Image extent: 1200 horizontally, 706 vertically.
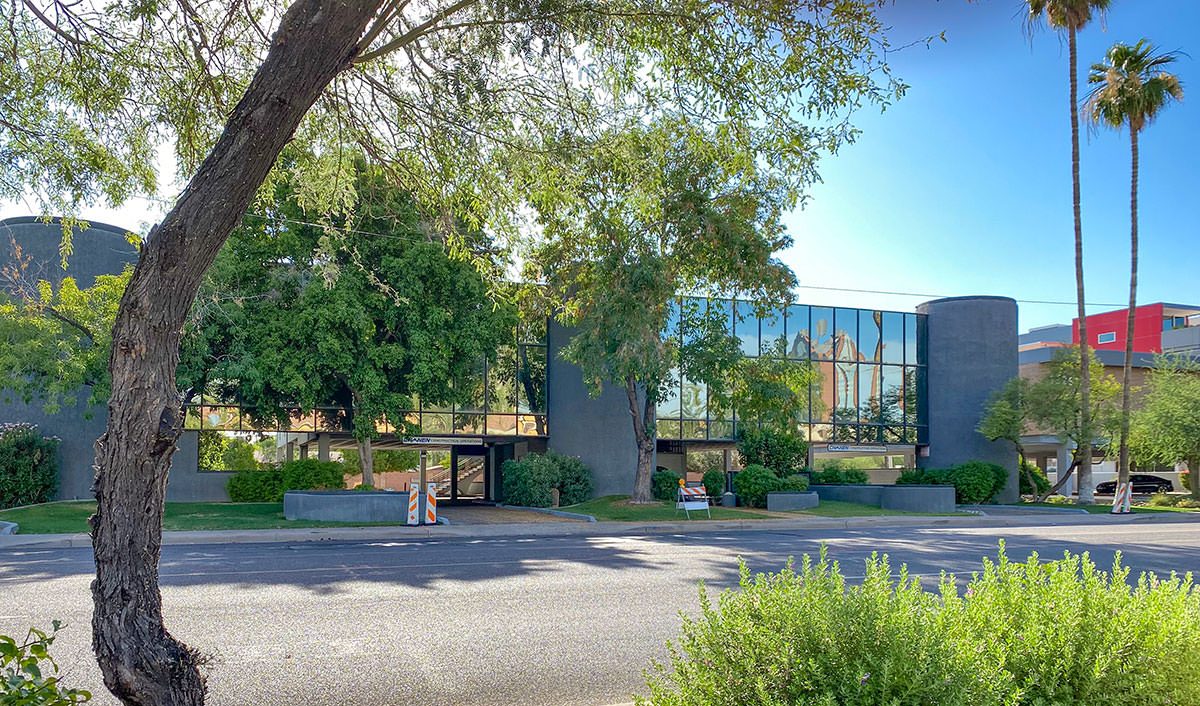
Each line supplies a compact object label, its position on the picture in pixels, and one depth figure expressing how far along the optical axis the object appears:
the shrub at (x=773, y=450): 32.72
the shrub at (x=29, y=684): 3.20
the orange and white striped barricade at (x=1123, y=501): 31.16
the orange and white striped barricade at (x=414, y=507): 22.23
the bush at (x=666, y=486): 29.20
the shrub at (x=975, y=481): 33.66
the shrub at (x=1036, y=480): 36.31
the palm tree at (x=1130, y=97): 34.09
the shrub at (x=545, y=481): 28.22
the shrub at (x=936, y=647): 3.56
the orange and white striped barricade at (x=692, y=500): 24.67
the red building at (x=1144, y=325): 66.75
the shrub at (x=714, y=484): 31.02
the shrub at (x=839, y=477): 34.94
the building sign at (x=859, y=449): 37.03
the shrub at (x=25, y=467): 24.58
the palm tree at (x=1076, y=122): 32.72
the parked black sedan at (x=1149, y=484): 45.47
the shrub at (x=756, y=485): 29.81
